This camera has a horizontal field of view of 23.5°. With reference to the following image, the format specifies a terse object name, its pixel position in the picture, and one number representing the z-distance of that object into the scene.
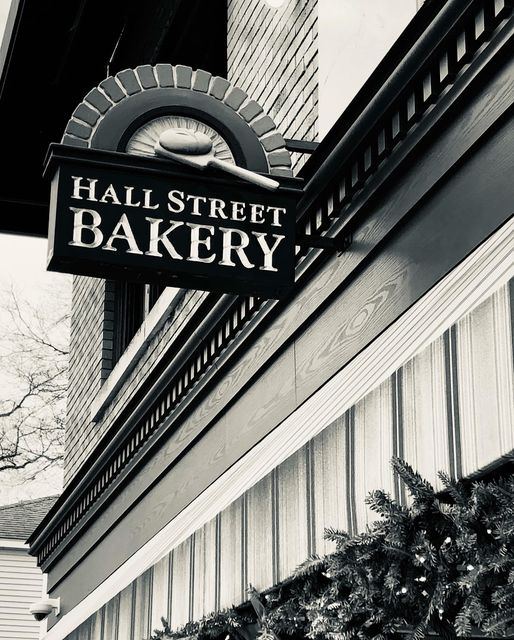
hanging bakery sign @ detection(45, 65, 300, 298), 5.00
